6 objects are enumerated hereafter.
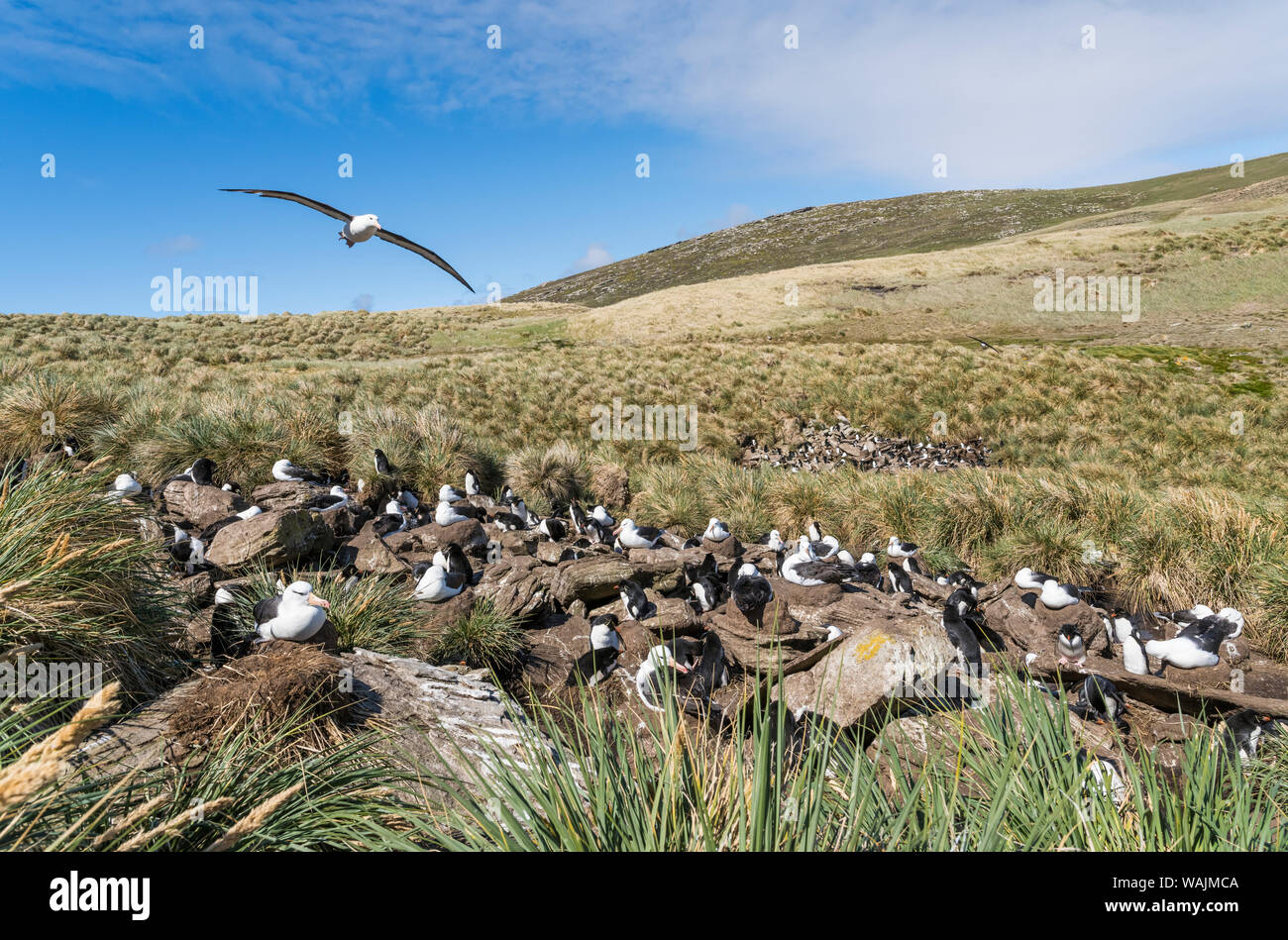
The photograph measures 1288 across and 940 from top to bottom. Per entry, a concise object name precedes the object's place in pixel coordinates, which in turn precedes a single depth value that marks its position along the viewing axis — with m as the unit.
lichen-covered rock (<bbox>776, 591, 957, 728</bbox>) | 4.66
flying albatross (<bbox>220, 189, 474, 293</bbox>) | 7.86
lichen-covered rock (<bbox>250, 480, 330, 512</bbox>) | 8.45
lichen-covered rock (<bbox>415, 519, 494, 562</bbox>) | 8.04
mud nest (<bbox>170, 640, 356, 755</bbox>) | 3.16
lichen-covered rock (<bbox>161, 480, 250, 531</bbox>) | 7.90
